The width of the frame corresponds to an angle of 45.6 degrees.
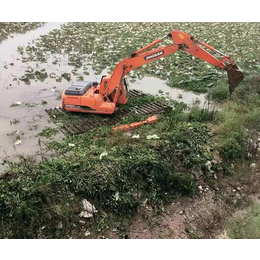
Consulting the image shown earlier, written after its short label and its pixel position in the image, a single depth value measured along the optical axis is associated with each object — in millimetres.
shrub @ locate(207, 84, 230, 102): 9919
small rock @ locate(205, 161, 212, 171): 6691
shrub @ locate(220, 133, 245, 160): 7008
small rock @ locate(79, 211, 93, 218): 5496
